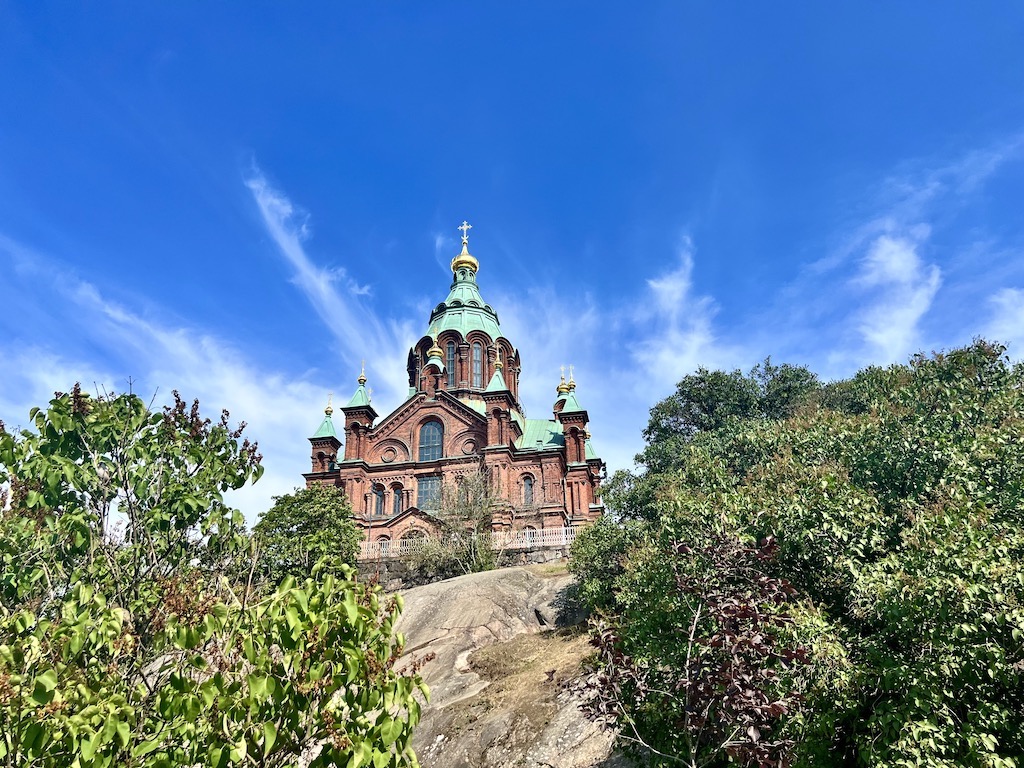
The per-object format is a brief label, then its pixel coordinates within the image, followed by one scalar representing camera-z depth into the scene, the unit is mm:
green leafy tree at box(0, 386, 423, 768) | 3893
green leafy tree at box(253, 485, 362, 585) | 31070
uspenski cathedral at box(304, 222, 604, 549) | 40281
